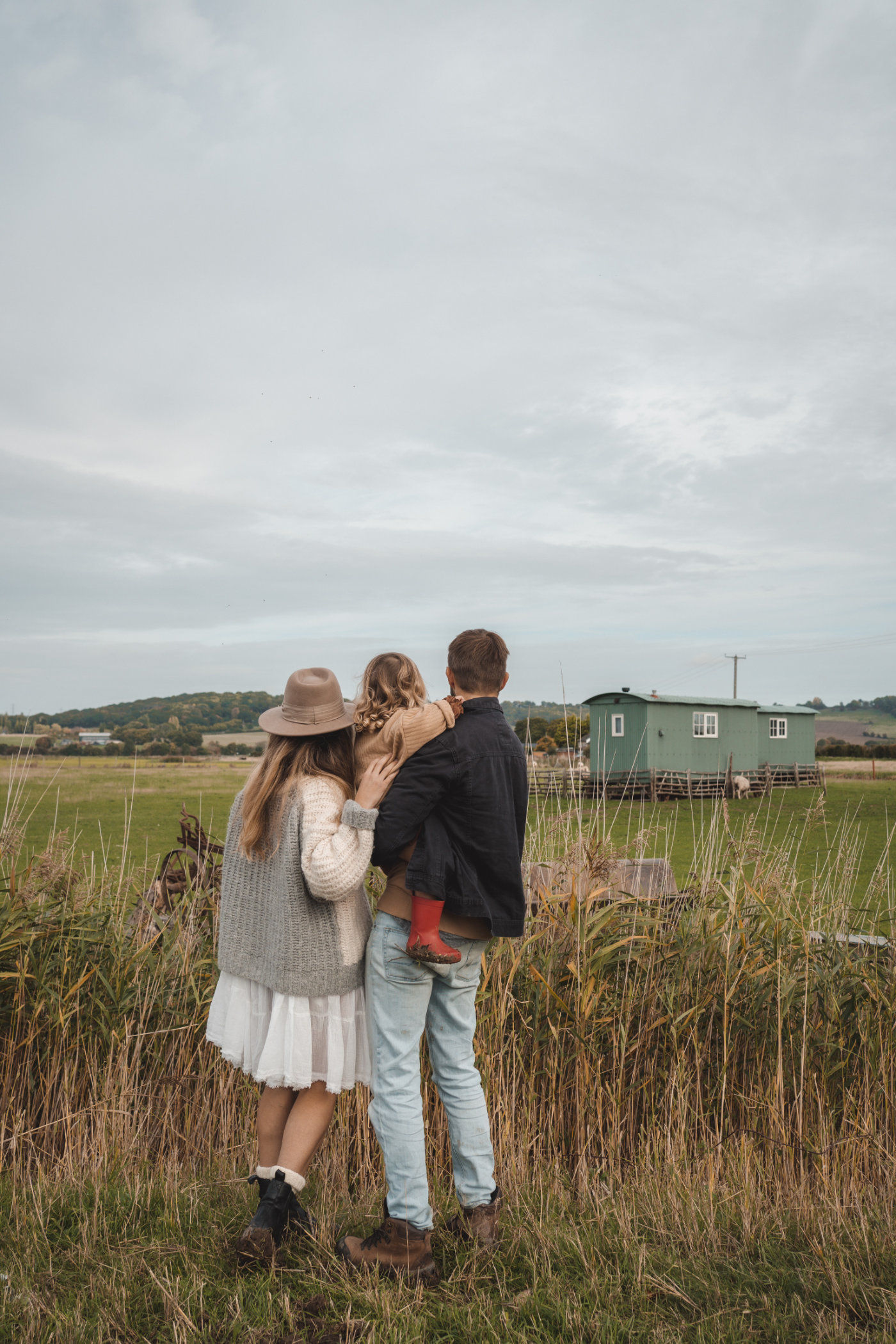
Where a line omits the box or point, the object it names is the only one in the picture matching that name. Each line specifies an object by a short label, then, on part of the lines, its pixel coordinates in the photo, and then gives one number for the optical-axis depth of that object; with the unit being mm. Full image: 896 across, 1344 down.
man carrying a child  2518
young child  2496
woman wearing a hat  2566
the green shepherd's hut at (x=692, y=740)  29375
